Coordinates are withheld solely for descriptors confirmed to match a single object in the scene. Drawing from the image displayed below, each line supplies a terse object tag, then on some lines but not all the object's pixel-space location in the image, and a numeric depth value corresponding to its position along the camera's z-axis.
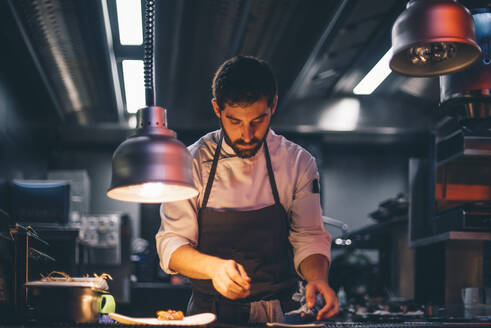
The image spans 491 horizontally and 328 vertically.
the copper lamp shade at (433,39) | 1.93
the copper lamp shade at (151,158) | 1.32
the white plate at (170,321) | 1.28
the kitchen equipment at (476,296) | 2.71
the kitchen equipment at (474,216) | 2.80
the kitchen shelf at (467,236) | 2.84
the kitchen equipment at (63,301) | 1.33
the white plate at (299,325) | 1.30
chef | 1.64
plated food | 1.38
